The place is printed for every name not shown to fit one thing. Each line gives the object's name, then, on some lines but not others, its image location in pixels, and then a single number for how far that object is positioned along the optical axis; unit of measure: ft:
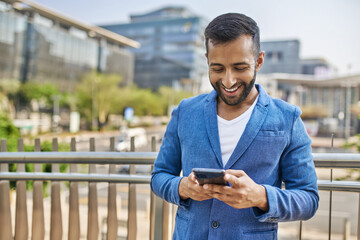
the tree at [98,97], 147.02
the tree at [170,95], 207.92
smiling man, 3.80
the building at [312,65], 337.11
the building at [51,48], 143.13
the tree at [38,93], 137.08
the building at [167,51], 235.61
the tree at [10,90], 135.33
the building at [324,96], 157.33
